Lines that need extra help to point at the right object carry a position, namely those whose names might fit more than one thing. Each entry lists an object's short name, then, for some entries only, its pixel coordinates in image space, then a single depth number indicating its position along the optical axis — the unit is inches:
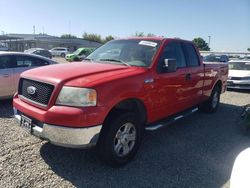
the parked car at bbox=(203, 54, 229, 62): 519.3
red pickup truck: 101.2
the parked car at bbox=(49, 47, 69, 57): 1357.2
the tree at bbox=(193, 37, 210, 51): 2361.1
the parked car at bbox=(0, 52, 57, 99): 212.4
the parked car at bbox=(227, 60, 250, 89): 348.2
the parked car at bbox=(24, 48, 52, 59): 832.7
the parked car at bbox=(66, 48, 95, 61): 915.5
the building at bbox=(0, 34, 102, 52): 1404.6
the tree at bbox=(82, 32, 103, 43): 2329.8
